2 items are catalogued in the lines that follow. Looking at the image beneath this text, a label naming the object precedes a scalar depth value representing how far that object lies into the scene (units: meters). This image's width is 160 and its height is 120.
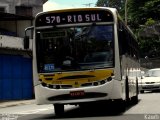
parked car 36.12
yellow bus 16.41
